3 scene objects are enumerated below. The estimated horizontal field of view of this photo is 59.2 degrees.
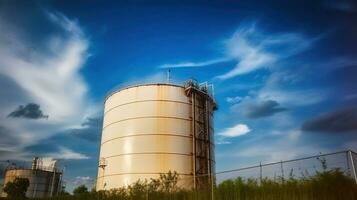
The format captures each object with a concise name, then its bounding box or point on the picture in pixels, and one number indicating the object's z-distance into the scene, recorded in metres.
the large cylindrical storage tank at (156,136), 22.23
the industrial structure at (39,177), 46.62
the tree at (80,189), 30.26
